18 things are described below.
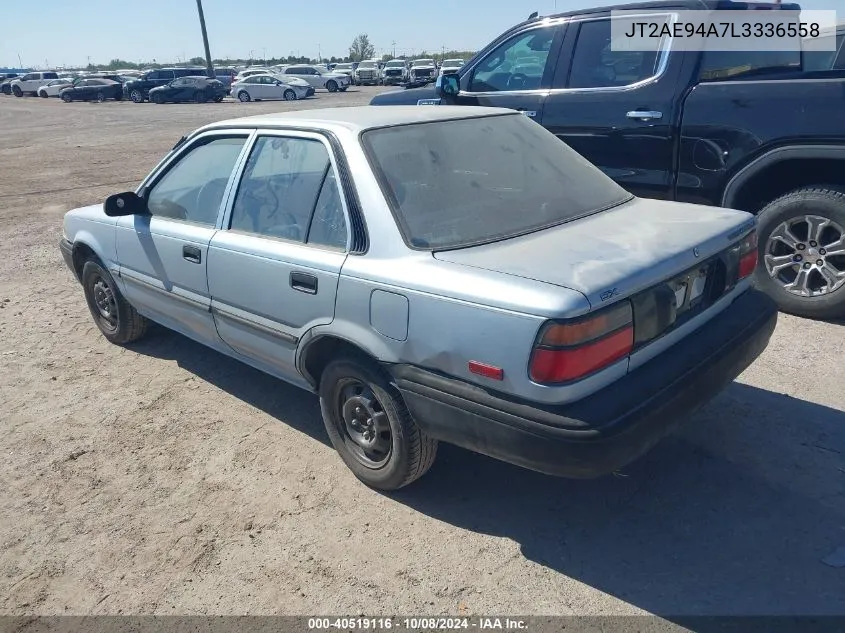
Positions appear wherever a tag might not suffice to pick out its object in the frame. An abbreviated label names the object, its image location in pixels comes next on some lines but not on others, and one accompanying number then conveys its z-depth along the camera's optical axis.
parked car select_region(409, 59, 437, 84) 39.53
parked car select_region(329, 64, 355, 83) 49.41
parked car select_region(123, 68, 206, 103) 37.91
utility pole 48.00
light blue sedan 2.43
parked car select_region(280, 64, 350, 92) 41.38
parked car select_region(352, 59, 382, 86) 46.25
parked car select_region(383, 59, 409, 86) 43.06
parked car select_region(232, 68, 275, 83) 38.59
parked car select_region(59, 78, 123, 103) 39.16
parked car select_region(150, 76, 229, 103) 35.78
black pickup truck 4.49
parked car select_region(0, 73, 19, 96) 48.98
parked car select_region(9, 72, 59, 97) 45.85
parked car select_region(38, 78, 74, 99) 43.81
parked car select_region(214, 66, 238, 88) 44.96
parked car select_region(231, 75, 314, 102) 36.06
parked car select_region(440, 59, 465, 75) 37.81
